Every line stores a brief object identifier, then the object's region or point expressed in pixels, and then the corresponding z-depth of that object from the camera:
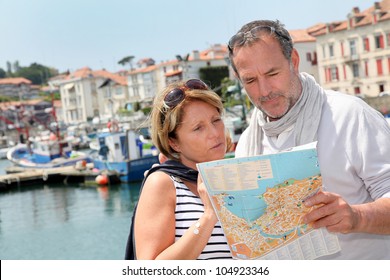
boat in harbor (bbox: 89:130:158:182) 13.59
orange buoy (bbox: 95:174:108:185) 13.64
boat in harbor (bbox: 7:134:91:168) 17.03
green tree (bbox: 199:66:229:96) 30.39
